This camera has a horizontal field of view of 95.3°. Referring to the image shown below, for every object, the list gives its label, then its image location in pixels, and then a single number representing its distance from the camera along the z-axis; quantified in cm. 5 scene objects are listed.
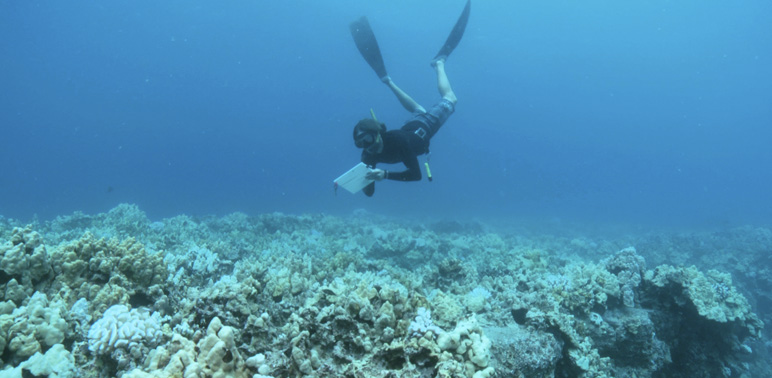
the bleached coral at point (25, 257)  335
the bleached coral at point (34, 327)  241
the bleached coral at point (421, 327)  293
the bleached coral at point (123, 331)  265
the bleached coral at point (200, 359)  211
